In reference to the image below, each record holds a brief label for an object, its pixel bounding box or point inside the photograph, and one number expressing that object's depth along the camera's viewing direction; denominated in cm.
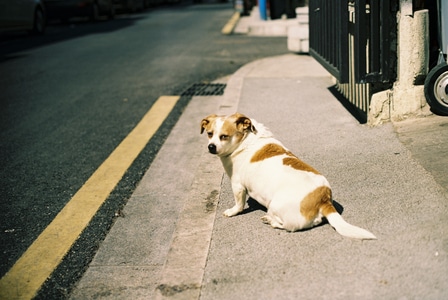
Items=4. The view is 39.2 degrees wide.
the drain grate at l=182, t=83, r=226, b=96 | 849
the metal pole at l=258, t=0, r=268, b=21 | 1741
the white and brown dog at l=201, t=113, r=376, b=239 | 354
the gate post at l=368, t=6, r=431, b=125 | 523
